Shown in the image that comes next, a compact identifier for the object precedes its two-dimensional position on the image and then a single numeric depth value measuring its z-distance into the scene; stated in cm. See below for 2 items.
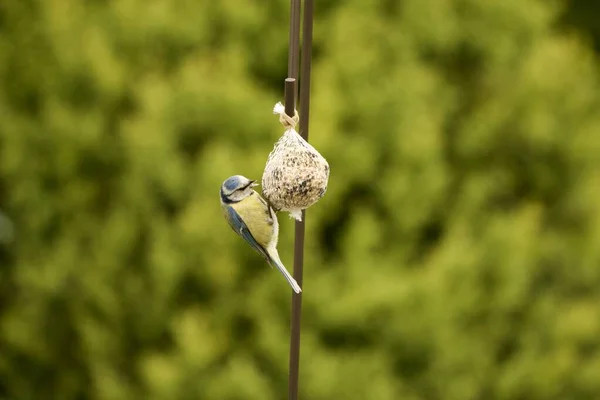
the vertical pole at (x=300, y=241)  614
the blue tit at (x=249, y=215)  625
